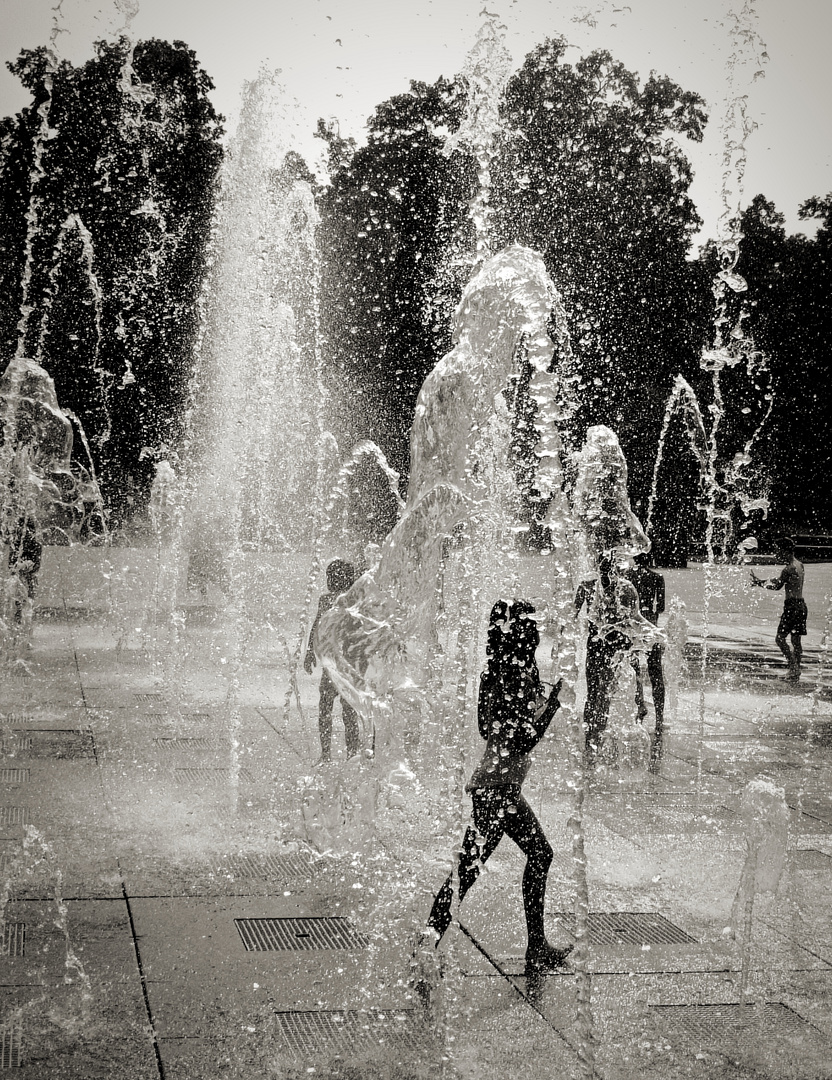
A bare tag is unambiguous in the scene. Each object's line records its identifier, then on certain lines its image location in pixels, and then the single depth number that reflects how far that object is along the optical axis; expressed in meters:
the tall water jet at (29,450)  11.97
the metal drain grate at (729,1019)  4.00
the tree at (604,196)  24.98
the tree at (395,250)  26.42
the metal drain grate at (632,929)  4.79
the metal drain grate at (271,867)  5.23
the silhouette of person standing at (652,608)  8.20
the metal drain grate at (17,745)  7.00
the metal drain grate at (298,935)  4.45
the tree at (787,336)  34.75
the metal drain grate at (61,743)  7.01
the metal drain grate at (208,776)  6.72
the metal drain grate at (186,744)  7.46
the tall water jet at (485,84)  7.37
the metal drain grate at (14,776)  6.34
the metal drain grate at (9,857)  4.95
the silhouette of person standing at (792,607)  12.47
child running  4.26
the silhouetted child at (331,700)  7.12
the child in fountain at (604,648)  8.02
